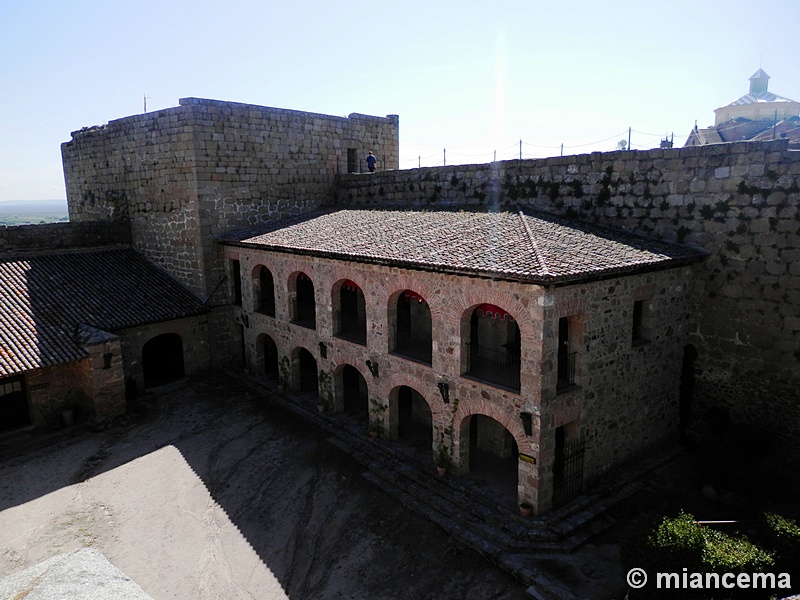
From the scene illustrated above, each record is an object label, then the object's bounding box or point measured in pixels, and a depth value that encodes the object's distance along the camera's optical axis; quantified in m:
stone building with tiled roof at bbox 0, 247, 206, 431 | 15.44
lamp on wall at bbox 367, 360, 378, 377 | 13.97
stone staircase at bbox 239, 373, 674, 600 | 10.12
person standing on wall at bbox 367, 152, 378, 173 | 23.20
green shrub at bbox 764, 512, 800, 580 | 8.52
